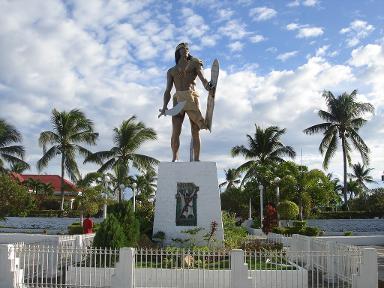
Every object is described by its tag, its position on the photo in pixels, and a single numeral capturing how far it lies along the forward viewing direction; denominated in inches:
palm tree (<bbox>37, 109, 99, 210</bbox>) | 1293.1
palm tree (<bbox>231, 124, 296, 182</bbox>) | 1514.5
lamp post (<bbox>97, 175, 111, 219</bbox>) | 1168.9
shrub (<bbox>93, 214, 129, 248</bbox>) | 426.0
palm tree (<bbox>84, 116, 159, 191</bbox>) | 1258.6
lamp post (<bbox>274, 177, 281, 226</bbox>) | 1115.8
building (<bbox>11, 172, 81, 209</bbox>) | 1944.9
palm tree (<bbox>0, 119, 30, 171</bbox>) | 1267.2
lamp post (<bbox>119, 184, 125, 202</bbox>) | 1108.5
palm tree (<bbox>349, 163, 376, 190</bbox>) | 2704.2
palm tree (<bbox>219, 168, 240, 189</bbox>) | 2417.3
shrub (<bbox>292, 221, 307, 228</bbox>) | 959.3
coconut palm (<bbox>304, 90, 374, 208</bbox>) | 1384.1
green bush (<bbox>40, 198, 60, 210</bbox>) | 1582.8
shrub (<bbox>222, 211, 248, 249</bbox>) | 504.4
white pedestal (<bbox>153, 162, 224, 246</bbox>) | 501.0
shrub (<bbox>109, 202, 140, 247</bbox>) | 459.2
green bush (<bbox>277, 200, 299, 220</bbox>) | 1093.1
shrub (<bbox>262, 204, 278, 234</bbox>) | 862.5
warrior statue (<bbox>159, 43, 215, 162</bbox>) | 537.6
